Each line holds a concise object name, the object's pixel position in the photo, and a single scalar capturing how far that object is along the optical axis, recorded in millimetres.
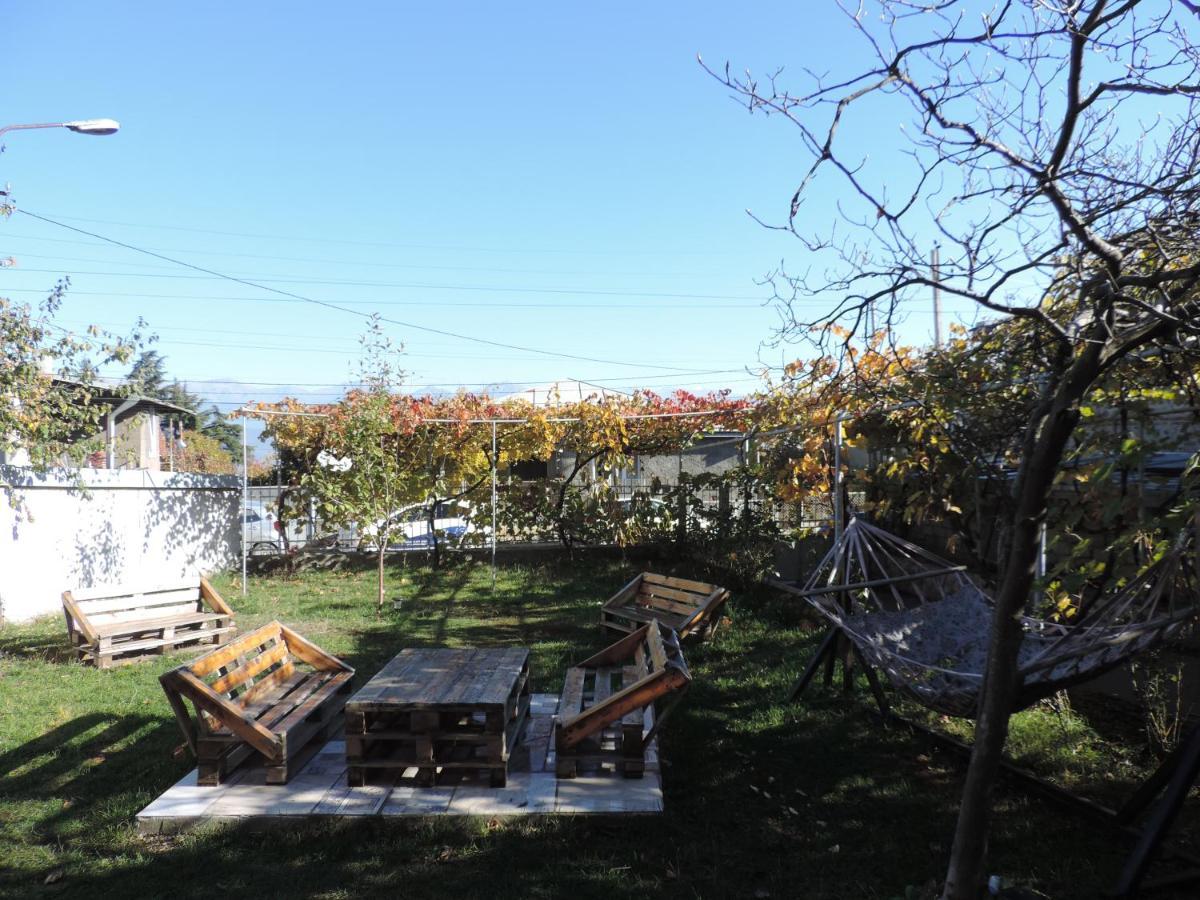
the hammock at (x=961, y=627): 3119
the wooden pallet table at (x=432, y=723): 3949
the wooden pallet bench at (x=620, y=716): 3973
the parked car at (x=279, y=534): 12234
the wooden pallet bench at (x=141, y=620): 6617
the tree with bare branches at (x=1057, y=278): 2115
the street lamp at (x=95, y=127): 6625
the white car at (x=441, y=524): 12281
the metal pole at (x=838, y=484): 6242
